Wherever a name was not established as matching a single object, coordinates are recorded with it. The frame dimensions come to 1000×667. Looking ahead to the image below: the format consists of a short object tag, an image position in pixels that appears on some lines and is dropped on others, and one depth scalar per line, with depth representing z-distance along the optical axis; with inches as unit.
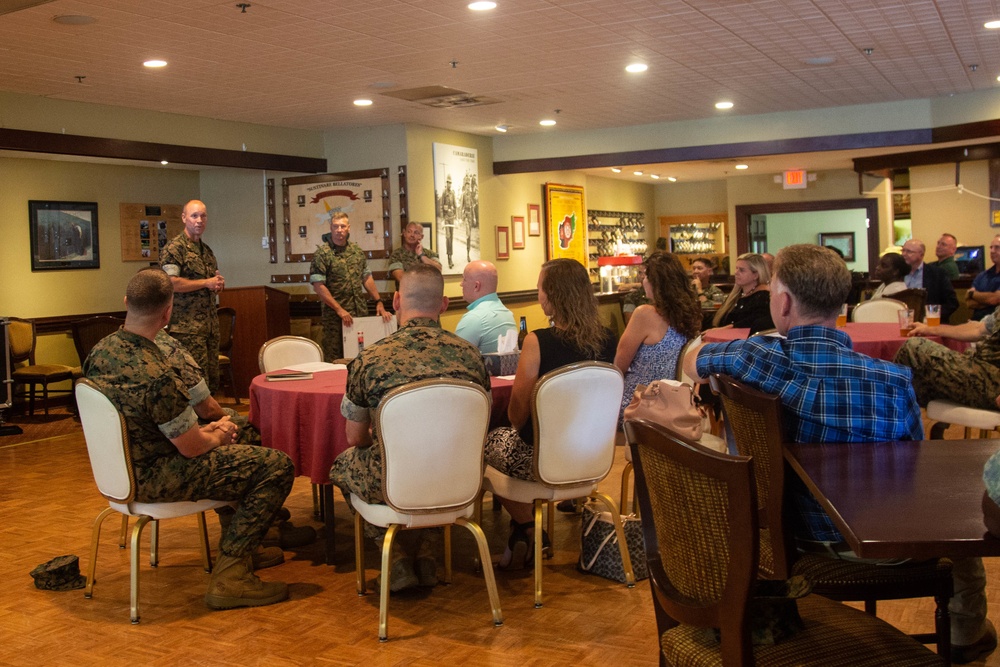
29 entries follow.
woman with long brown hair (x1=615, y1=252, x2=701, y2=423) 195.2
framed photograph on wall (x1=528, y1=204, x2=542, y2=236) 557.9
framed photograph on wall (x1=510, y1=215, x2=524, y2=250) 536.1
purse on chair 162.4
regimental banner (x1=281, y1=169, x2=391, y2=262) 445.7
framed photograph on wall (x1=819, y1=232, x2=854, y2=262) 780.0
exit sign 665.6
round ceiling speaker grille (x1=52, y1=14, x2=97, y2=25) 237.4
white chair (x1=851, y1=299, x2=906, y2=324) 299.4
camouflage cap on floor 176.2
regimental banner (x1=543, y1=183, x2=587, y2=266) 579.8
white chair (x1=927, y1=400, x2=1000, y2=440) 174.1
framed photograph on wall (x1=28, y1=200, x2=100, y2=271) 424.2
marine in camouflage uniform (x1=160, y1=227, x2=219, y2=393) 285.1
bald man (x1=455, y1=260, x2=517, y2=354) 197.2
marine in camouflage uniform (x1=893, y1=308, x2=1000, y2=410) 162.1
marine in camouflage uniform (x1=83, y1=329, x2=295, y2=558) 149.9
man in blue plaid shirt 95.2
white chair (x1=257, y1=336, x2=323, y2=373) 225.5
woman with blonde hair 263.6
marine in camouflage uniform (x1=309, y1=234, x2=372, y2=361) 343.6
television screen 524.1
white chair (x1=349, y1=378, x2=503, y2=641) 140.9
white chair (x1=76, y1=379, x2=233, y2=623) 151.4
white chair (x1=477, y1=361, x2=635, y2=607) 155.7
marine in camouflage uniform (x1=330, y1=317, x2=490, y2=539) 144.6
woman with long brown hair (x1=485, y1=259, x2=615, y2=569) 165.6
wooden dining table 59.9
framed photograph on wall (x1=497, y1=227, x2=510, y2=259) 520.1
